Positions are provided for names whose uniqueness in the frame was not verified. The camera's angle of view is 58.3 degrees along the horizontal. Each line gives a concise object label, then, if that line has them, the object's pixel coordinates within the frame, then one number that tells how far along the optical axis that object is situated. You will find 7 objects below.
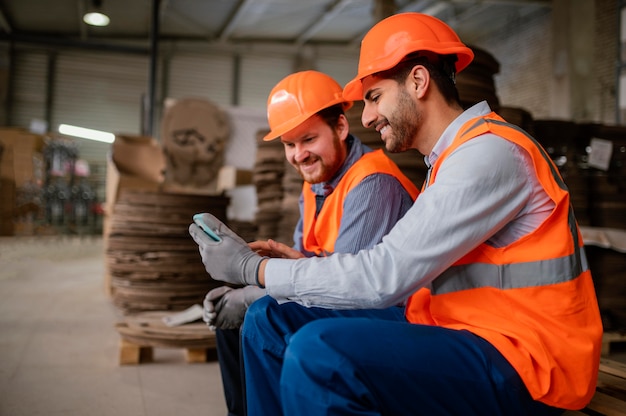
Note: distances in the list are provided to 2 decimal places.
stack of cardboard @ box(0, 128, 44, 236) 14.19
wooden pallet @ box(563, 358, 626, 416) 1.76
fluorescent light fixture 17.41
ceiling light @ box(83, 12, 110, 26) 12.01
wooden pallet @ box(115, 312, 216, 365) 3.61
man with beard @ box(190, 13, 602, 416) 1.43
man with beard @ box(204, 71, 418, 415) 2.24
